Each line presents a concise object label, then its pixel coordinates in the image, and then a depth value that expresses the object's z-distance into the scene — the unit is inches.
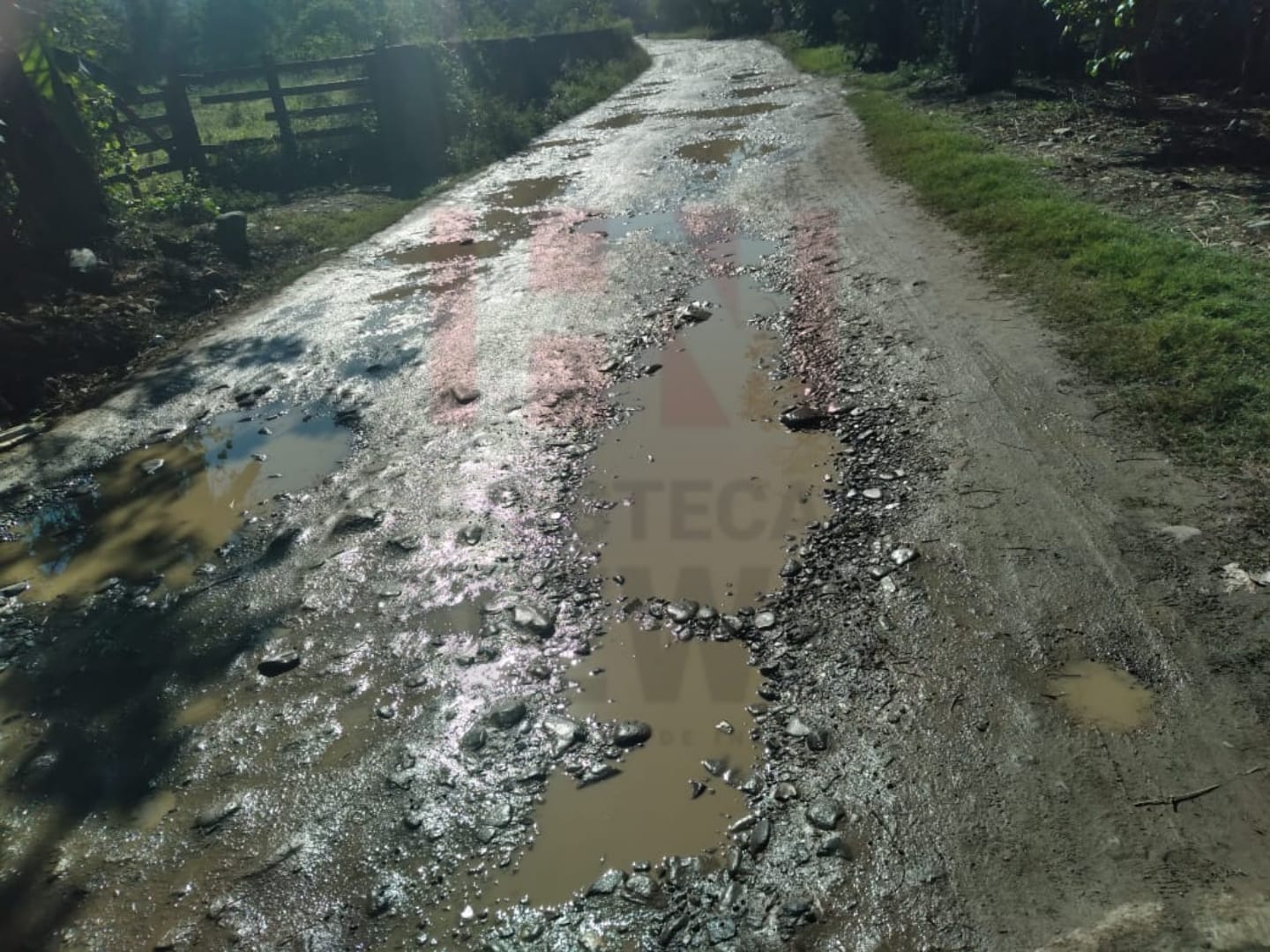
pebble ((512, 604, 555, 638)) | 154.3
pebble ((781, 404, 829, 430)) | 209.9
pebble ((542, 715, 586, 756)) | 131.6
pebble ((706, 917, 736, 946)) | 102.4
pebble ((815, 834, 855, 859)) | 109.8
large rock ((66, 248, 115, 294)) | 354.6
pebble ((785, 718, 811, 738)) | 127.9
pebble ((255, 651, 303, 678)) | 153.3
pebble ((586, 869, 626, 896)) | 110.1
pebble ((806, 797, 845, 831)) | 113.7
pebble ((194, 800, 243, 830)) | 127.0
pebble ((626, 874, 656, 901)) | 109.3
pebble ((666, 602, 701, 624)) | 154.6
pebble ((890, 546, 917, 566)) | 158.6
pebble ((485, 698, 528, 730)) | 136.0
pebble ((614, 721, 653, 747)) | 131.6
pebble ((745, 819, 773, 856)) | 112.5
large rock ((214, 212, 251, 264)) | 406.6
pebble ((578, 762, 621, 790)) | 125.8
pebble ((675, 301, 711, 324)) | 281.4
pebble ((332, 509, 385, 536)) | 189.9
